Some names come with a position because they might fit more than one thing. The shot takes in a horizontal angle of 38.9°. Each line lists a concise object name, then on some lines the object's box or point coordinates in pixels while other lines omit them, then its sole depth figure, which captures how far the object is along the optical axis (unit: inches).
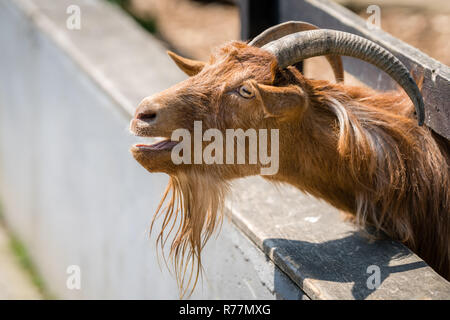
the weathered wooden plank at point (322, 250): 101.2
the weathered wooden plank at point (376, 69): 110.7
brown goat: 102.0
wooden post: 170.7
